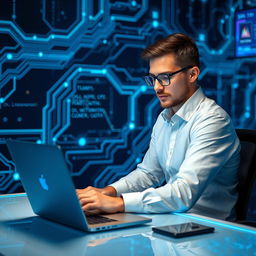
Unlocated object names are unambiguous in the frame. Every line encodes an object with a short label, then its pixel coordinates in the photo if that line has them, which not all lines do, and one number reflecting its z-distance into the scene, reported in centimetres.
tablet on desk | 131
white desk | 119
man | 174
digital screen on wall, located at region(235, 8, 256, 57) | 387
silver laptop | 131
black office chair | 194
